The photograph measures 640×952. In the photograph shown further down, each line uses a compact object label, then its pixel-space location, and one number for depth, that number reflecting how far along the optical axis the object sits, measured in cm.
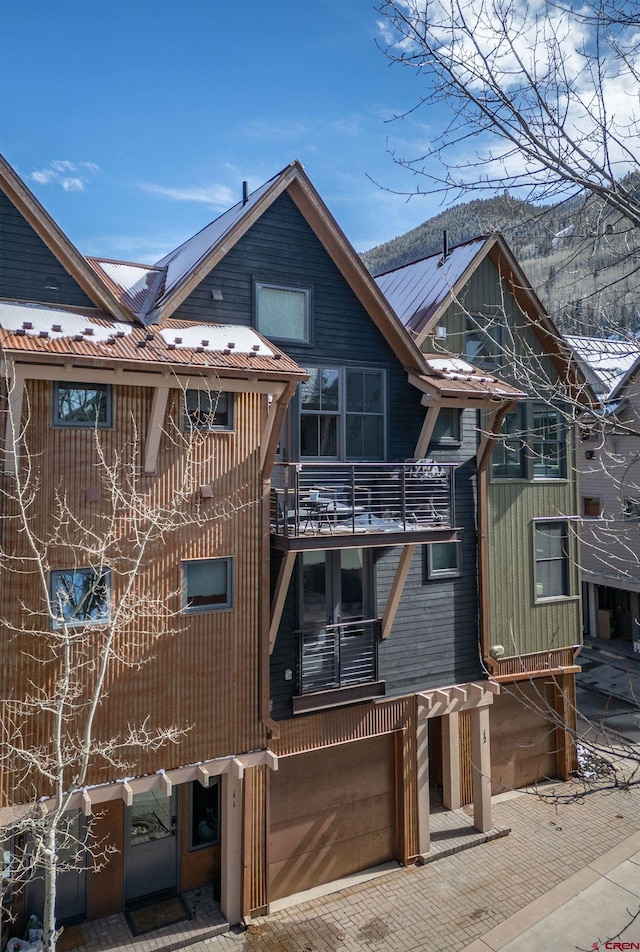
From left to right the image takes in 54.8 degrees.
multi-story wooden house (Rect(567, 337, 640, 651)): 2472
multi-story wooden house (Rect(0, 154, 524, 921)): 983
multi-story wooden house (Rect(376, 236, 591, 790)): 1459
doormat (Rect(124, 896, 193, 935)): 1105
